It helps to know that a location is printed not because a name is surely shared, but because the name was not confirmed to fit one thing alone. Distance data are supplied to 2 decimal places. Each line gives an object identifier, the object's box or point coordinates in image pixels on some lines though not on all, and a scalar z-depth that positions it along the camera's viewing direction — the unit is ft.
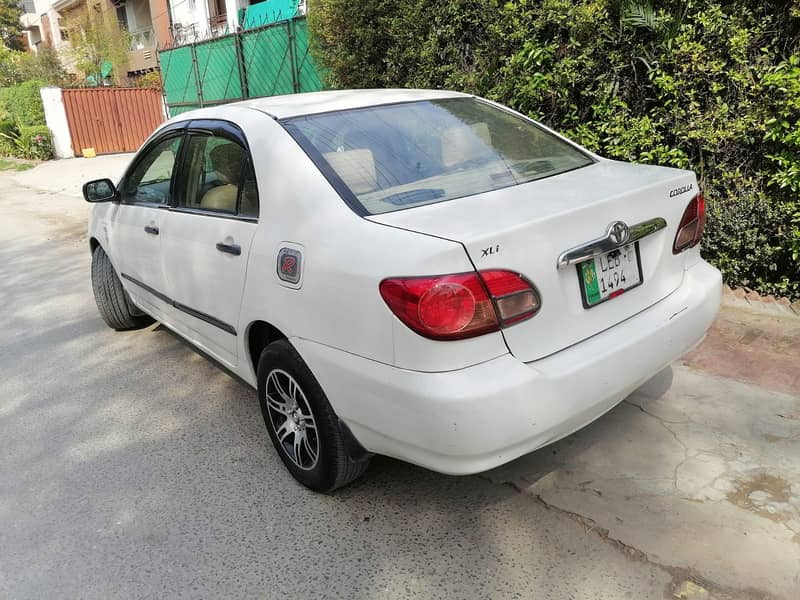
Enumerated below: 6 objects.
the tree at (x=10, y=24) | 144.84
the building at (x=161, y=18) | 53.78
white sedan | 6.88
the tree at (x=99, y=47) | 79.56
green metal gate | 33.68
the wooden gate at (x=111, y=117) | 64.69
